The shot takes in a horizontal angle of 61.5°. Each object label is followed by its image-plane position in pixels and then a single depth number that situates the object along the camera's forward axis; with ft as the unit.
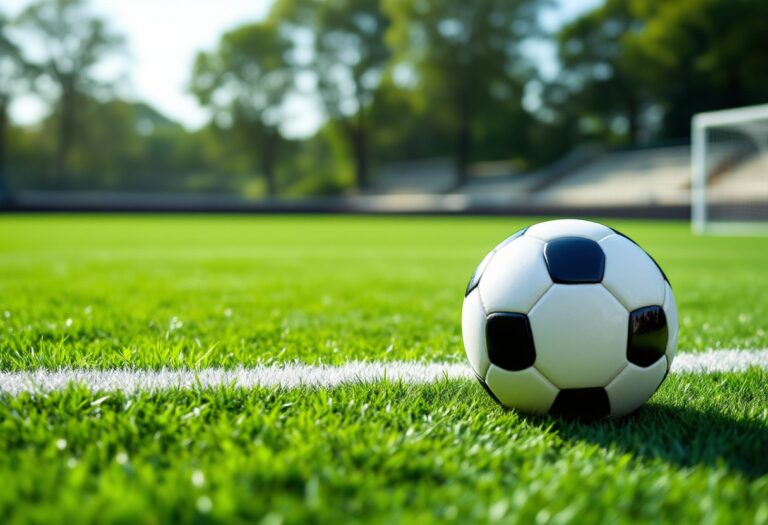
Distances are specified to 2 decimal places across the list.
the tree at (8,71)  149.69
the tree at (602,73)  142.00
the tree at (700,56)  121.08
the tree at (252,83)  171.12
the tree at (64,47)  151.43
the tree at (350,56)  161.17
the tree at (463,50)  138.41
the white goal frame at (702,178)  54.05
